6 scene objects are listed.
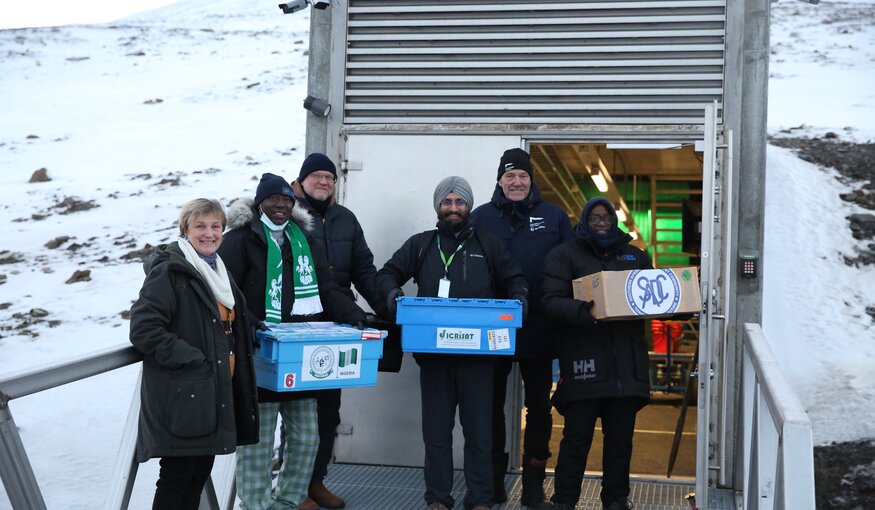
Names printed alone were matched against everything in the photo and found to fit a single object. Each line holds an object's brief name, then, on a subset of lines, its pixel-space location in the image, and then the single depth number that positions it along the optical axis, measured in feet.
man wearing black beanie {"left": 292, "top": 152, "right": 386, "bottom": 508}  17.01
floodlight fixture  20.92
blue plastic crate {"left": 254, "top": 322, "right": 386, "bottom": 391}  14.17
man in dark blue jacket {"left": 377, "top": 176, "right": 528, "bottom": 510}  16.38
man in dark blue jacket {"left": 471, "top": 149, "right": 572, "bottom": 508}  17.37
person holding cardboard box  16.01
